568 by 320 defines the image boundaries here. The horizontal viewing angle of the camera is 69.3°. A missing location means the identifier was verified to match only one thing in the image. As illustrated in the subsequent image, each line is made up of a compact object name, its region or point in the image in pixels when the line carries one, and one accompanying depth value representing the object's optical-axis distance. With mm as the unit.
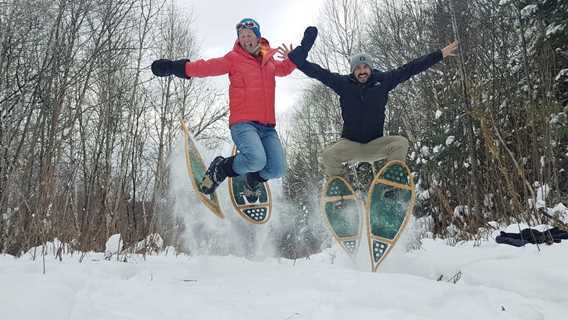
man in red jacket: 3742
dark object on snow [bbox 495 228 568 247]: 2939
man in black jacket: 3781
